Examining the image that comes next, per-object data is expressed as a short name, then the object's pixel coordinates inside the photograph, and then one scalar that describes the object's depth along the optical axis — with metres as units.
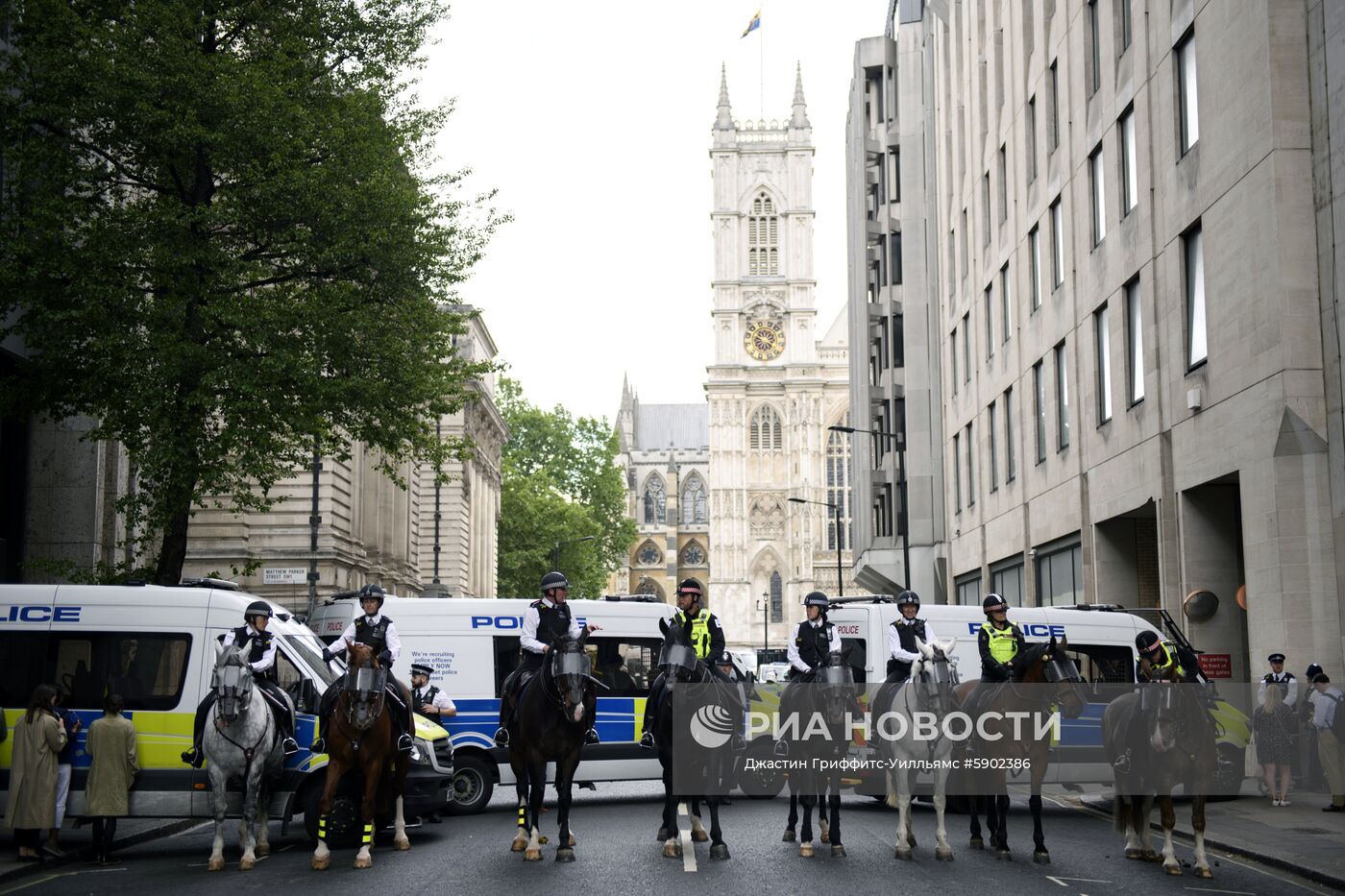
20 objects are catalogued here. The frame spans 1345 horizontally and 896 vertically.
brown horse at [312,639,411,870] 13.44
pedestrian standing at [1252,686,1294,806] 19.27
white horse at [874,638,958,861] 13.73
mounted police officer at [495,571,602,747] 14.01
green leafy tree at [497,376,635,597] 97.56
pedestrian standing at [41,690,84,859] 14.98
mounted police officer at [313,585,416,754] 13.98
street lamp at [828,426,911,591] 41.53
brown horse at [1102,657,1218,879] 13.20
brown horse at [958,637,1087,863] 13.55
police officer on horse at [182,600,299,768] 14.08
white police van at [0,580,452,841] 15.73
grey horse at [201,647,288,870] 13.49
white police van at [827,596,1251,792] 19.27
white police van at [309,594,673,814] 19.20
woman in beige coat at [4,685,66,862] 14.66
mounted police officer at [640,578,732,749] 13.72
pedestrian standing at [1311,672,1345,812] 18.84
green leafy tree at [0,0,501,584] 21.92
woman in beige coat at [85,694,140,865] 14.77
